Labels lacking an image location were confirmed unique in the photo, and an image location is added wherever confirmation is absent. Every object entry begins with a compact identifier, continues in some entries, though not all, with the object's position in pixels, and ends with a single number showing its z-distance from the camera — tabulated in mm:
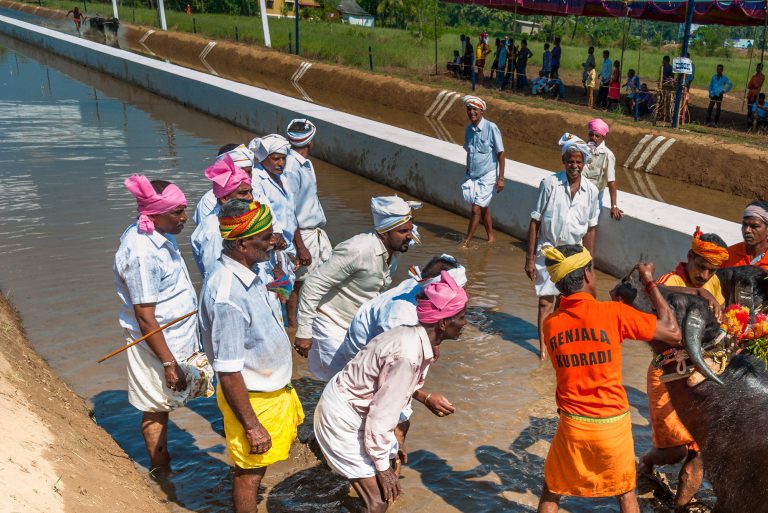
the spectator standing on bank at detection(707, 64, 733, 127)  18953
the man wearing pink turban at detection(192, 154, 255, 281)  5012
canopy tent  19688
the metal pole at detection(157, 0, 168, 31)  39594
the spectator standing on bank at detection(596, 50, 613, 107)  21328
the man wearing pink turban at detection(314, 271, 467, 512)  3465
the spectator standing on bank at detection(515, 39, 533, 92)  24062
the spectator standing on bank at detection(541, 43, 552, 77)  23703
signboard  14367
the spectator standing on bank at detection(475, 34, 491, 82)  26016
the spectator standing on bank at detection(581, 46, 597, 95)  21922
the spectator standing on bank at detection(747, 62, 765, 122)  18078
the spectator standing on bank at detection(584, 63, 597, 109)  20938
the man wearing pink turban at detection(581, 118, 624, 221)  7934
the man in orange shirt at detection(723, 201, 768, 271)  5066
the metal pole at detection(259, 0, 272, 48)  31588
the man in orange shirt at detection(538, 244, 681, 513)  3600
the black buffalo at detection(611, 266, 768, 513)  3896
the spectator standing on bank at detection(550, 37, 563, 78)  23297
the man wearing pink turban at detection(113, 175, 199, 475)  4145
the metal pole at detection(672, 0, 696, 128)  14781
